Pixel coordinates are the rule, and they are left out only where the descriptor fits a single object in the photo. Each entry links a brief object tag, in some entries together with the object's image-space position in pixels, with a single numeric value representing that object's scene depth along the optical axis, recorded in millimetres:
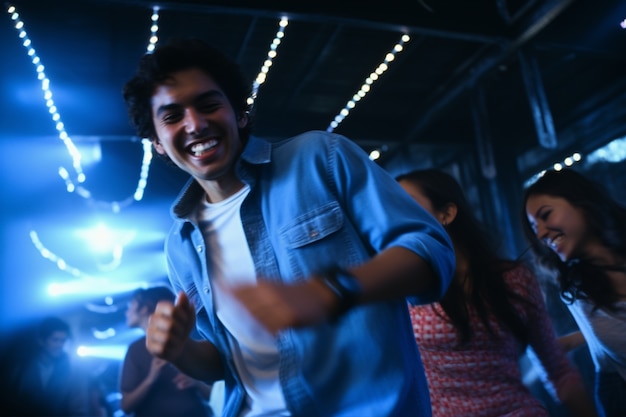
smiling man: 997
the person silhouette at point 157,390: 3650
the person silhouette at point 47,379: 4574
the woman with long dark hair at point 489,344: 1784
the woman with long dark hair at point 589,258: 2061
